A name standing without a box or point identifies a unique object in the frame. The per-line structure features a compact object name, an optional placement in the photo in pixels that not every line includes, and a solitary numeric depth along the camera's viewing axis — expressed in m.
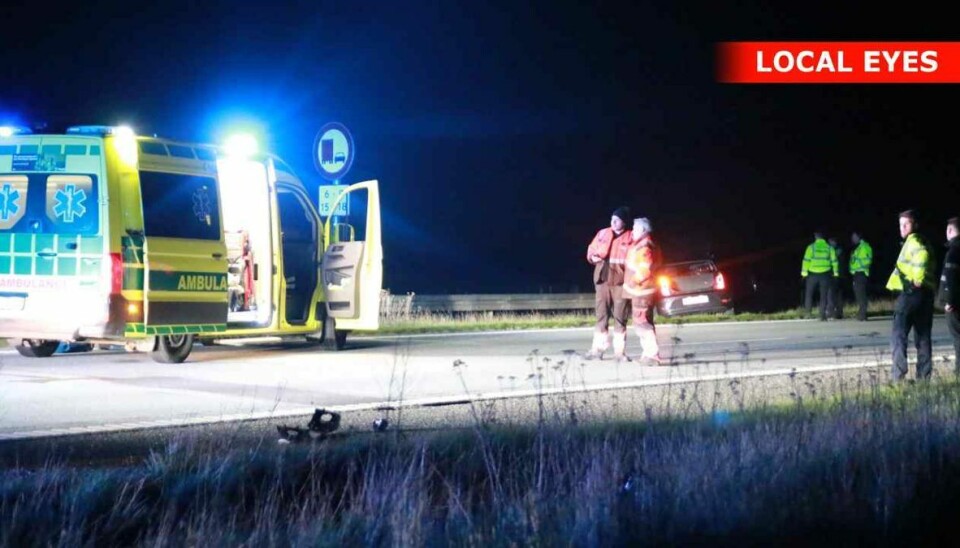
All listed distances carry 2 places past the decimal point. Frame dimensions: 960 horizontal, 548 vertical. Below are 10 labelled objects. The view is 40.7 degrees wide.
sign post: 16.98
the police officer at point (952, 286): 12.39
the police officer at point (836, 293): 23.90
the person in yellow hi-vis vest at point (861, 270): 23.83
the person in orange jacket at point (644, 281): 14.08
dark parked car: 23.94
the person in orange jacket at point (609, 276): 14.64
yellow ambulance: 12.68
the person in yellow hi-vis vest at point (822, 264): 23.75
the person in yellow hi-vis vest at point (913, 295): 11.70
